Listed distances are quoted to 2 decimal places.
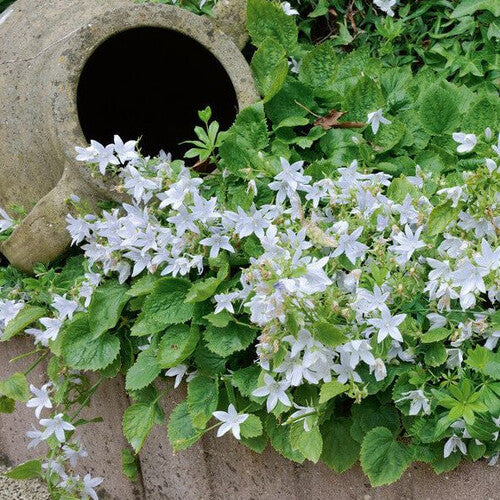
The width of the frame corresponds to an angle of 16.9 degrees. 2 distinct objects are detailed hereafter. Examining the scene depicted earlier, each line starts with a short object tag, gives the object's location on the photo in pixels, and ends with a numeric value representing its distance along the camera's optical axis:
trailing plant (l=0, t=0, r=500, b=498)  1.36
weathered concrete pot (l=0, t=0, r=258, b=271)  1.57
